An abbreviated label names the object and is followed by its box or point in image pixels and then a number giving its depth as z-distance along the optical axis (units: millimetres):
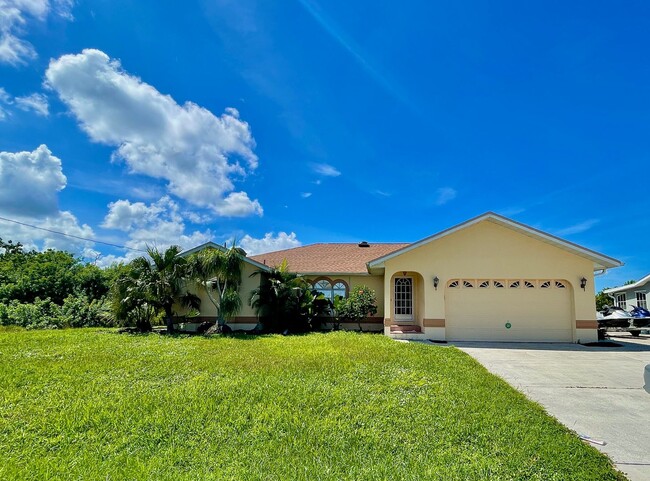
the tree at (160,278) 15328
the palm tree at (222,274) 15312
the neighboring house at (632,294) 26359
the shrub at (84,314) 18672
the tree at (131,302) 15312
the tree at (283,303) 16406
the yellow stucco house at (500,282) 14508
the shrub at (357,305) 16891
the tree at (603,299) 36416
